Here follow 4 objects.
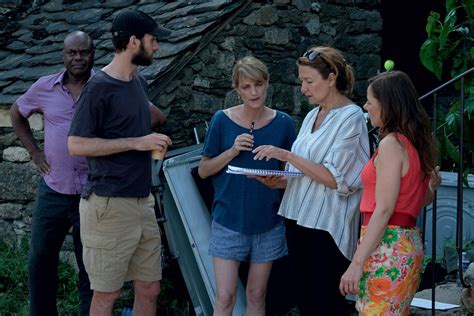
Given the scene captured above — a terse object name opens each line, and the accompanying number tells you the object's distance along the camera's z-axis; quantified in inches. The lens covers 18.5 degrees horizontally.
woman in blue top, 303.2
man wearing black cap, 288.3
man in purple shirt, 339.6
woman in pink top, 242.5
